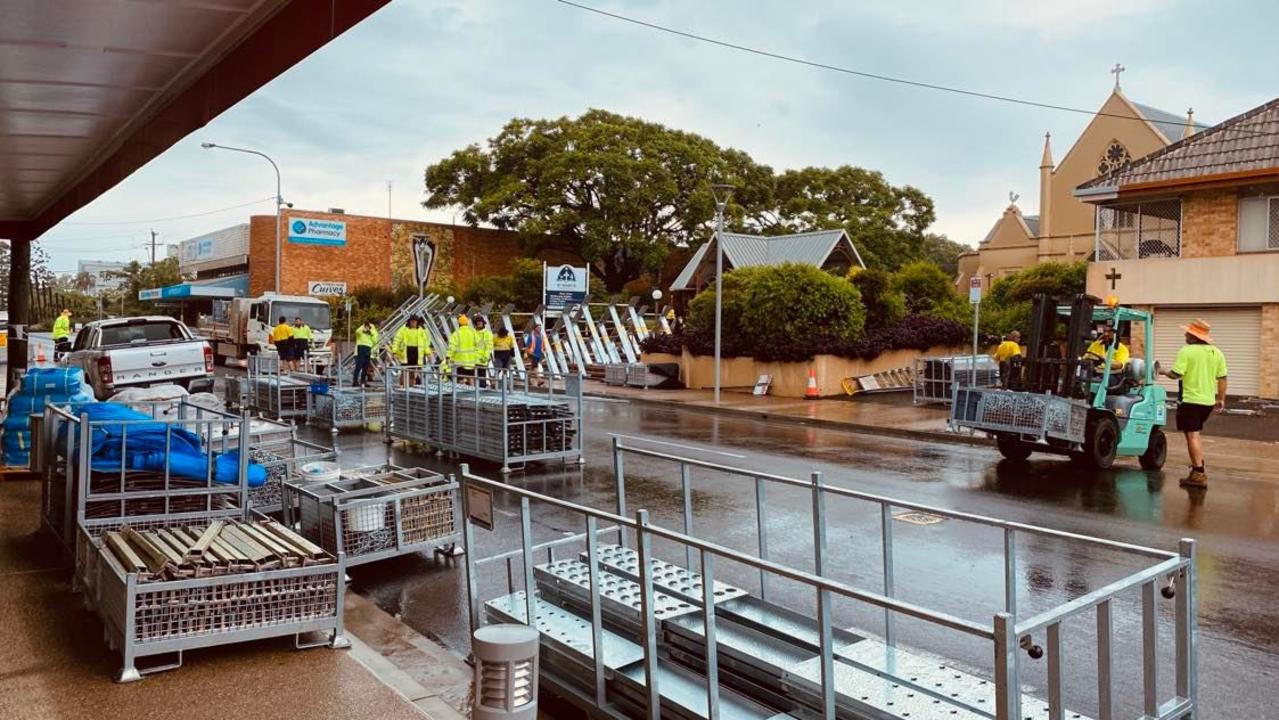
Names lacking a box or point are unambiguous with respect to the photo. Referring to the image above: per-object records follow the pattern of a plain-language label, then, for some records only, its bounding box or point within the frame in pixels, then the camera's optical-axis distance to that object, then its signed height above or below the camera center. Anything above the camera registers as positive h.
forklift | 12.99 -0.55
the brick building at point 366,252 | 46.16 +5.33
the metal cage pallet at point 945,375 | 21.58 -0.35
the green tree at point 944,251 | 86.75 +10.68
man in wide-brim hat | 11.83 -0.30
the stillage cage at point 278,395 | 17.50 -0.70
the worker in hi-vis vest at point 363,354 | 20.16 +0.07
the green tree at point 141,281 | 63.03 +5.16
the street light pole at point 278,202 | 37.15 +6.40
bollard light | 3.79 -1.26
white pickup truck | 16.78 +0.02
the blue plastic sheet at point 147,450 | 6.68 -0.67
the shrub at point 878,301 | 26.61 +1.63
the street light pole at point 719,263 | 22.64 +2.26
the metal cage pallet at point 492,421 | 12.53 -0.86
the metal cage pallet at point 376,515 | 7.22 -1.23
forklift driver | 13.35 +0.13
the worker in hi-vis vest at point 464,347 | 20.30 +0.23
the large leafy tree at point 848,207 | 51.22 +8.41
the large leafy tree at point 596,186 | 45.91 +8.49
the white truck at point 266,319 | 33.38 +1.36
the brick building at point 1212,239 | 23.34 +3.11
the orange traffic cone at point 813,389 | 23.81 -0.73
